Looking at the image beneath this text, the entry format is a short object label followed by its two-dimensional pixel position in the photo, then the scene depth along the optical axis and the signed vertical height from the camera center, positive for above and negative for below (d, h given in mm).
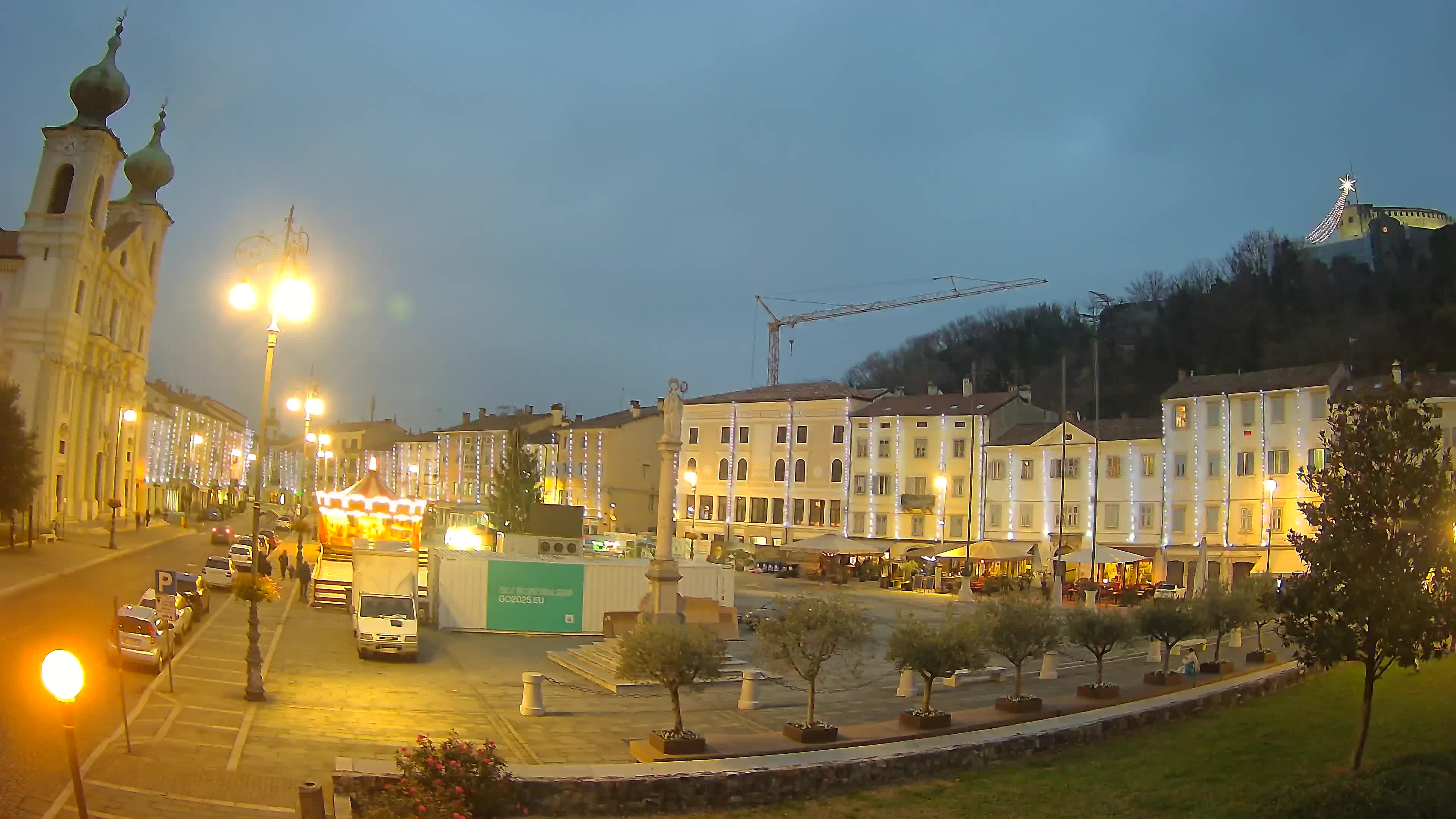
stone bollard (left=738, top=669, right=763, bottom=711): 20312 -4217
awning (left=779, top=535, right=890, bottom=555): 52375 -3130
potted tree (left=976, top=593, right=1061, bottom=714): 19234 -2656
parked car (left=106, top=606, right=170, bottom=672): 20000 -3431
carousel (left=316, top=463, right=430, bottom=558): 43219 -1828
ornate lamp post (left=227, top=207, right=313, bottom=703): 17531 +2876
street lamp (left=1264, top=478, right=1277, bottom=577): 46312 -1494
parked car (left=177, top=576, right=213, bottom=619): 28125 -3616
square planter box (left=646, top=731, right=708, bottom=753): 15203 -3934
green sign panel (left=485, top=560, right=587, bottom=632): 30922 -3466
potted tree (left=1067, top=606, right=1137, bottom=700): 21344 -2846
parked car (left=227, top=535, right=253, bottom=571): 39062 -3466
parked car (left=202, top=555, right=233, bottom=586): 36281 -3750
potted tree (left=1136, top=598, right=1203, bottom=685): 22469 -2807
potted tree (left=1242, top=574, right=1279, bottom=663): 24109 -2712
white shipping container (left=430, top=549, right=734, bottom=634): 30766 -3342
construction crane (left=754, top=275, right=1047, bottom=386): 116312 +18559
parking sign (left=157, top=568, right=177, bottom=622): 22728 -3186
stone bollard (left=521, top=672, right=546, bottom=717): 18969 -4107
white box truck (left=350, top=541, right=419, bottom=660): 24234 -3597
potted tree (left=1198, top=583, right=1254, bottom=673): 23188 -2560
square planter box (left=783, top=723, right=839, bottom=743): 16188 -3955
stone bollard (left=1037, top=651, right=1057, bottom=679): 24688 -4210
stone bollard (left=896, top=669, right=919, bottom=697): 21859 -4205
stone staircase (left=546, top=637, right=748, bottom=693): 22438 -4410
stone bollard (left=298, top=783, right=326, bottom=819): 9703 -3158
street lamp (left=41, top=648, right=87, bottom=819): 7215 -1559
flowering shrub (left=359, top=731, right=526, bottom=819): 10938 -3460
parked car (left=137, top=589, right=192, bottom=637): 22750 -3538
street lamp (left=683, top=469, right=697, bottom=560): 43344 -2027
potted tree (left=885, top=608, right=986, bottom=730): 17594 -2810
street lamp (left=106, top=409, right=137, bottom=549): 45375 -937
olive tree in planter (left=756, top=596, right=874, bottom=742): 16812 -2482
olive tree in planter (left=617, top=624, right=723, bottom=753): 15766 -2758
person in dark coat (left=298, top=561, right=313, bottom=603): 36312 -3900
